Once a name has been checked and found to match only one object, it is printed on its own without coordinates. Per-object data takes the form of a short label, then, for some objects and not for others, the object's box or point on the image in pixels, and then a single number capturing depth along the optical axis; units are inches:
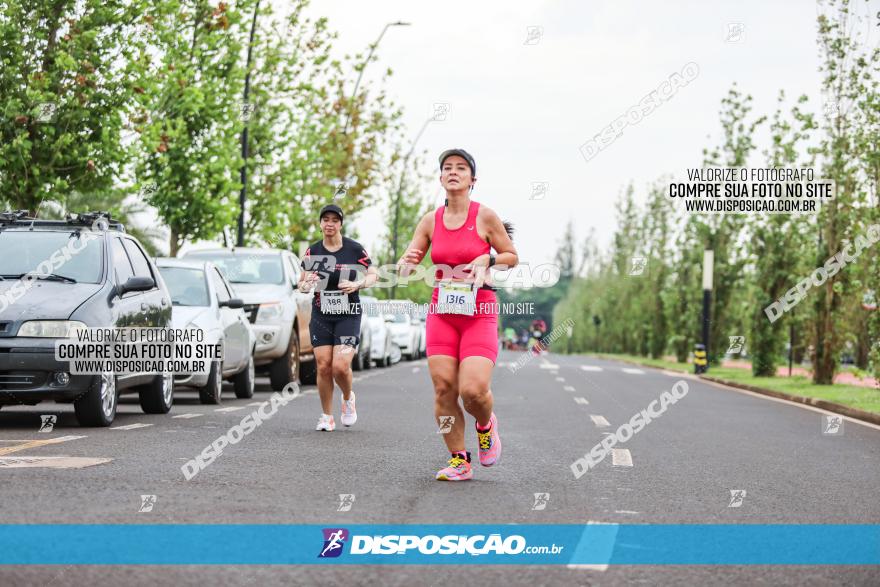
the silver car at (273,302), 701.3
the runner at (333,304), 448.8
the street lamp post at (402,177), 1747.7
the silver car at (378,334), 1146.7
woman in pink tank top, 307.1
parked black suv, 413.1
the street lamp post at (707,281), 1425.9
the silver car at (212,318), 577.3
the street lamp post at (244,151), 1057.5
